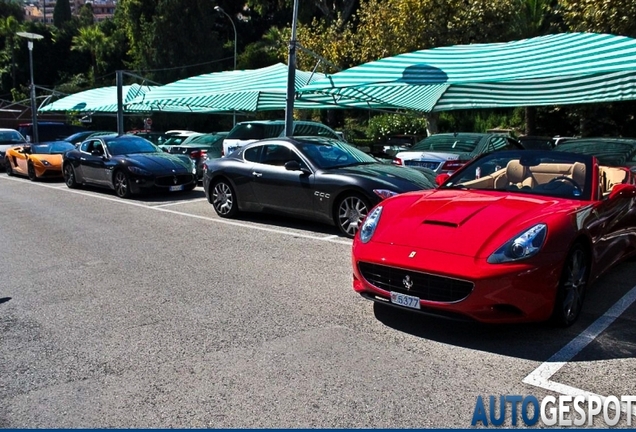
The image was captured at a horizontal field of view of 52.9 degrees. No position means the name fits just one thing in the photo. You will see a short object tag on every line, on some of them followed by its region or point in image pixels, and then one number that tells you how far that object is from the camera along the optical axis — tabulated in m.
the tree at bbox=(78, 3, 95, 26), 75.50
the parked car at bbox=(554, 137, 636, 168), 11.24
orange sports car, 17.83
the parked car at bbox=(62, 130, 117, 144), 23.73
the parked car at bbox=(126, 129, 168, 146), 22.66
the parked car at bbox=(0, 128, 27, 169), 22.34
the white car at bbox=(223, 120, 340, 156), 15.95
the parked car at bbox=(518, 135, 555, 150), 18.60
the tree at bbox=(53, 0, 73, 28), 103.50
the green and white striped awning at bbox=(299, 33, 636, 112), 10.77
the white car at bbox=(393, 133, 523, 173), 11.93
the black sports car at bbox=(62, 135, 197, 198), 13.48
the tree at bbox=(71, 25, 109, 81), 59.75
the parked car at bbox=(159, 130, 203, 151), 20.73
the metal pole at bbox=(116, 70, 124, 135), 22.56
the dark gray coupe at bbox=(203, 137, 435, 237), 8.91
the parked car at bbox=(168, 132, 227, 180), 16.83
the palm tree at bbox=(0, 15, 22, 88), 62.25
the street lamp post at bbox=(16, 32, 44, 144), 28.95
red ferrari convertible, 4.68
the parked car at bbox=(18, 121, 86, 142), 32.16
